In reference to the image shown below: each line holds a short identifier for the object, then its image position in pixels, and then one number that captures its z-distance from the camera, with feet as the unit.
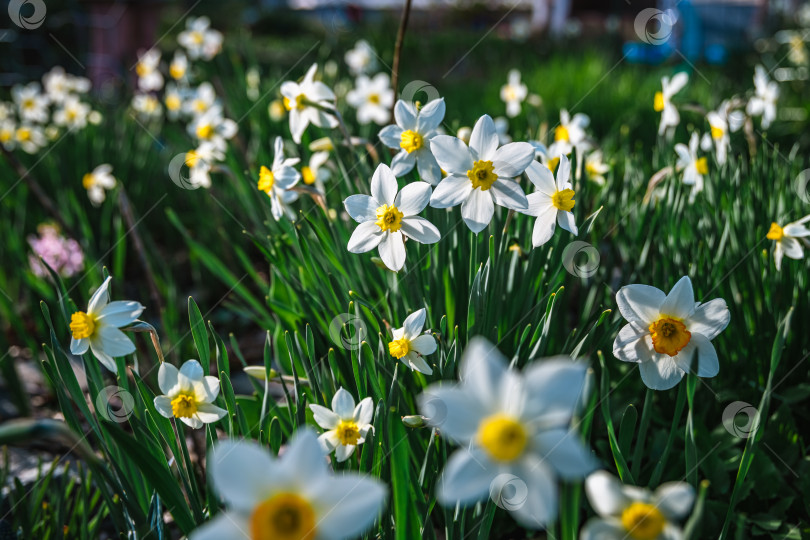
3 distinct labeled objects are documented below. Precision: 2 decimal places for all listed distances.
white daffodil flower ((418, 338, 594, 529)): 1.59
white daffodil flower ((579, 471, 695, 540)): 1.67
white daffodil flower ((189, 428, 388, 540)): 1.55
